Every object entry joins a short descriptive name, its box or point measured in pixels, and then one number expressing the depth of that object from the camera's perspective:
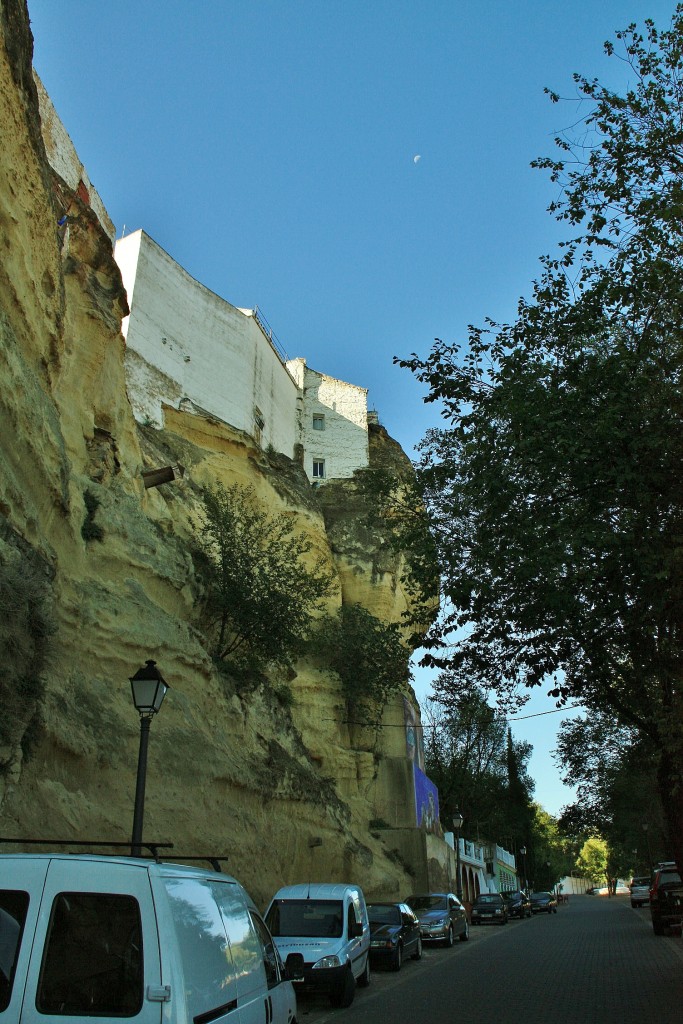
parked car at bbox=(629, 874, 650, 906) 45.34
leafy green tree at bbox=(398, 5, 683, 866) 10.13
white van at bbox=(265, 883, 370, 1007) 11.06
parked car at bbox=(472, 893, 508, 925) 34.56
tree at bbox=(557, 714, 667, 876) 27.94
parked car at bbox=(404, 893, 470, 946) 21.70
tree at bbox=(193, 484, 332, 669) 21.39
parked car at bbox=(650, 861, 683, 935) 21.73
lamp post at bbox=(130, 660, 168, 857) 9.12
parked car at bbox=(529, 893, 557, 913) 48.08
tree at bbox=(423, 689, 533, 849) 47.97
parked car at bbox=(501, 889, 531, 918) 41.09
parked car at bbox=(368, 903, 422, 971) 15.65
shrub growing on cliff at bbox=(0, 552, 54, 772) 9.93
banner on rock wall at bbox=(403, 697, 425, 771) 36.58
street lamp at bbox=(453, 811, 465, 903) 31.37
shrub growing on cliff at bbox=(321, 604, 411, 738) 33.94
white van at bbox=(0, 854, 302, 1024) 3.56
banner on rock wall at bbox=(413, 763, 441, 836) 35.94
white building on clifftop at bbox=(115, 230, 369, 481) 32.84
